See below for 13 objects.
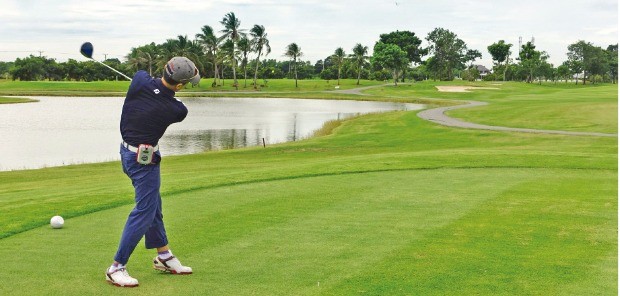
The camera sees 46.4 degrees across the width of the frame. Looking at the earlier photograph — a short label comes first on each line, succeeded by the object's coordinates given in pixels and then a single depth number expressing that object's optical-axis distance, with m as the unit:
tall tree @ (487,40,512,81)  187.88
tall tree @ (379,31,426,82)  195.00
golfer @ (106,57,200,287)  7.50
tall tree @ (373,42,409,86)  154.75
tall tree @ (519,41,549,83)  174.38
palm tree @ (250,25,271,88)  147.50
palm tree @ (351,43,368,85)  173.34
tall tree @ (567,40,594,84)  184.50
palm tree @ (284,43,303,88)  161.43
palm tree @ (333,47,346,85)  171.76
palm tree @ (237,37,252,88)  149.25
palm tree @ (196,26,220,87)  155.00
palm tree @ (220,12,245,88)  148.75
